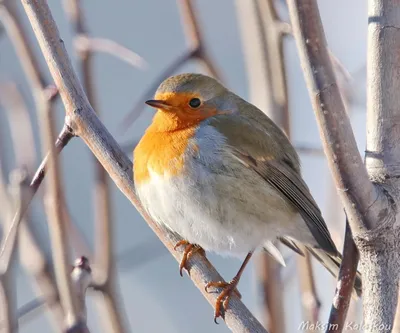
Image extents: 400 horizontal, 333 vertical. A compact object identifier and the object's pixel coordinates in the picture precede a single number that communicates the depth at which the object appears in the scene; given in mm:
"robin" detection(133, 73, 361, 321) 2907
